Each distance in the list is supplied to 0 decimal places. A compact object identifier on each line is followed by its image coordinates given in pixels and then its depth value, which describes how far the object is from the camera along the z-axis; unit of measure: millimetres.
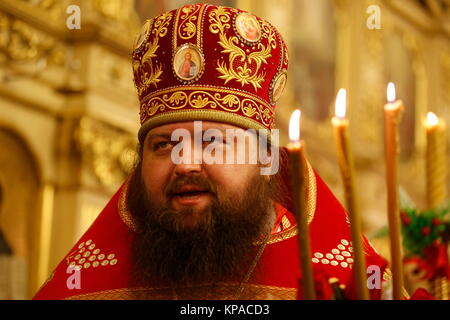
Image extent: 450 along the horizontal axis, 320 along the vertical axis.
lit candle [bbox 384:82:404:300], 2195
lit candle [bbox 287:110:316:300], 2142
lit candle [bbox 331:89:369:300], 2178
